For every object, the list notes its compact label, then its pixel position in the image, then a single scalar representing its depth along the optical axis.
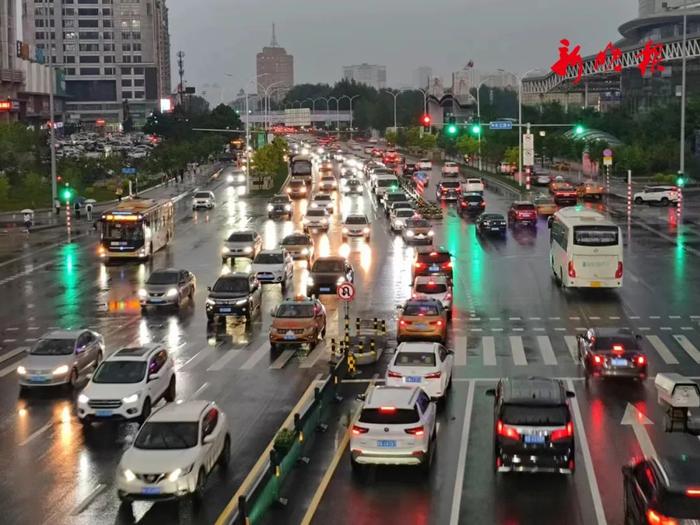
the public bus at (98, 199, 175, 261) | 53.16
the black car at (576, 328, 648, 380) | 27.30
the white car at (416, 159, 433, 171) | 119.50
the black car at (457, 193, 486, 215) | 76.06
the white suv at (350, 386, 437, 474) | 19.11
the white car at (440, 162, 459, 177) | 113.31
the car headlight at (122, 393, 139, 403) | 23.70
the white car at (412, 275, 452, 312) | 37.78
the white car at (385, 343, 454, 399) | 24.81
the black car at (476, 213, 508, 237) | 62.06
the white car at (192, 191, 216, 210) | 83.62
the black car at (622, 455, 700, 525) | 13.84
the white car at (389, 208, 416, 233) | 65.00
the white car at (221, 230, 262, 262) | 52.34
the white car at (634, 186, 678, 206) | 78.94
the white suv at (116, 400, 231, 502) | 17.69
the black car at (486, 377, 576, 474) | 18.69
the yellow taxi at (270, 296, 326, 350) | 32.53
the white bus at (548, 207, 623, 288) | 40.31
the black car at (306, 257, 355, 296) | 41.78
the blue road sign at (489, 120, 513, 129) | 83.94
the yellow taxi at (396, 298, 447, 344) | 32.31
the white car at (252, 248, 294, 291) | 44.97
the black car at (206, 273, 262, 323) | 37.31
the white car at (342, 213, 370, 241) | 61.78
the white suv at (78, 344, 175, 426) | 23.62
